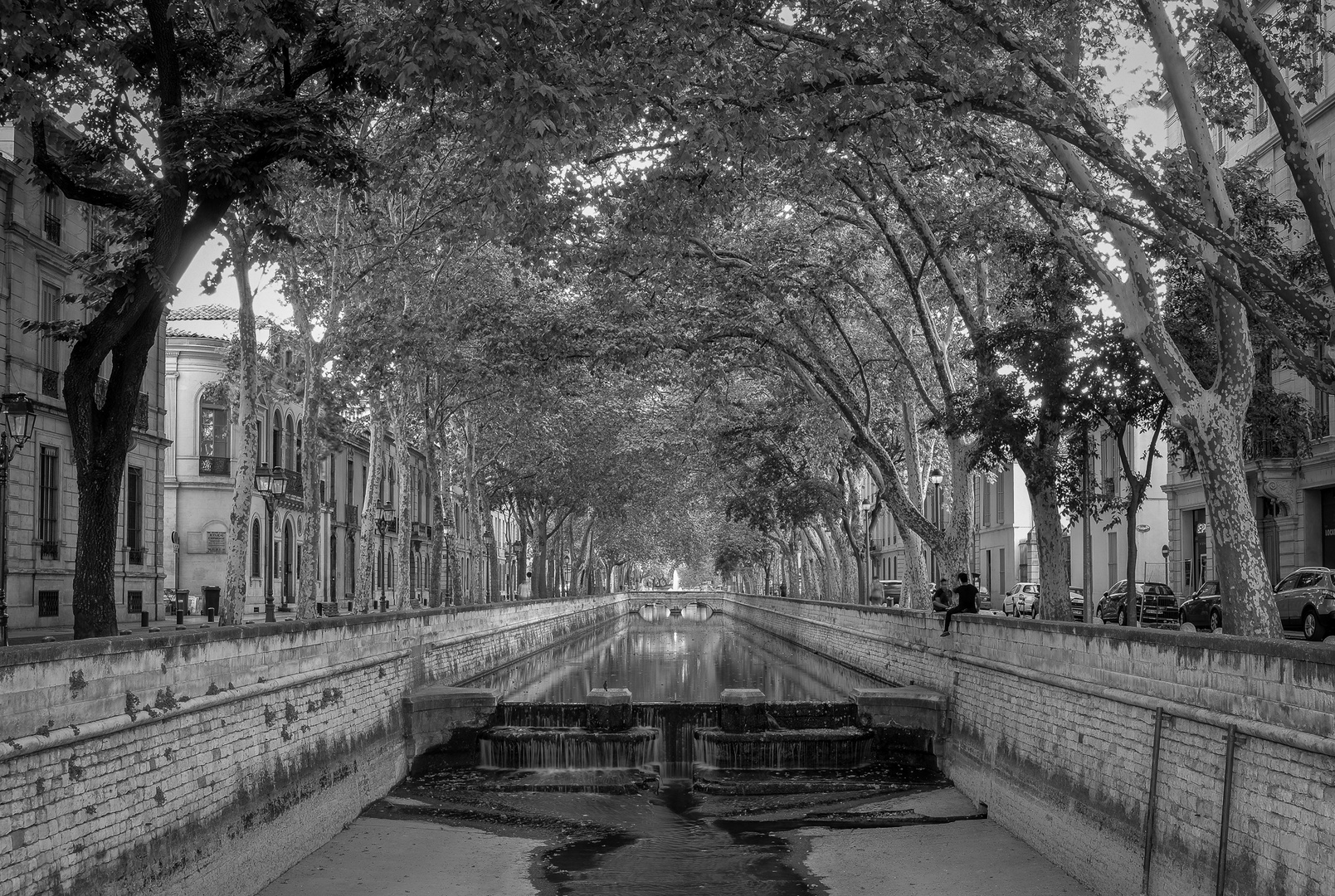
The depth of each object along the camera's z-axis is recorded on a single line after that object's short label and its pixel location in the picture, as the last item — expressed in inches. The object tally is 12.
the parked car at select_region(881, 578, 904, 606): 2573.8
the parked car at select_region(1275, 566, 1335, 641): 980.6
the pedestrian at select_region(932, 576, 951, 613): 951.0
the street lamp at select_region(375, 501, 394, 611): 2335.1
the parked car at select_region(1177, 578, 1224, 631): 1202.6
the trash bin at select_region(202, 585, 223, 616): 1475.1
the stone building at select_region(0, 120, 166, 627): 1081.4
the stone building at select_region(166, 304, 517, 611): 1701.5
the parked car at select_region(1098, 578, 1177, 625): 1373.0
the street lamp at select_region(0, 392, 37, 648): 700.0
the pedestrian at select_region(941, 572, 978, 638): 844.6
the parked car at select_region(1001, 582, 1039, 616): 1758.1
